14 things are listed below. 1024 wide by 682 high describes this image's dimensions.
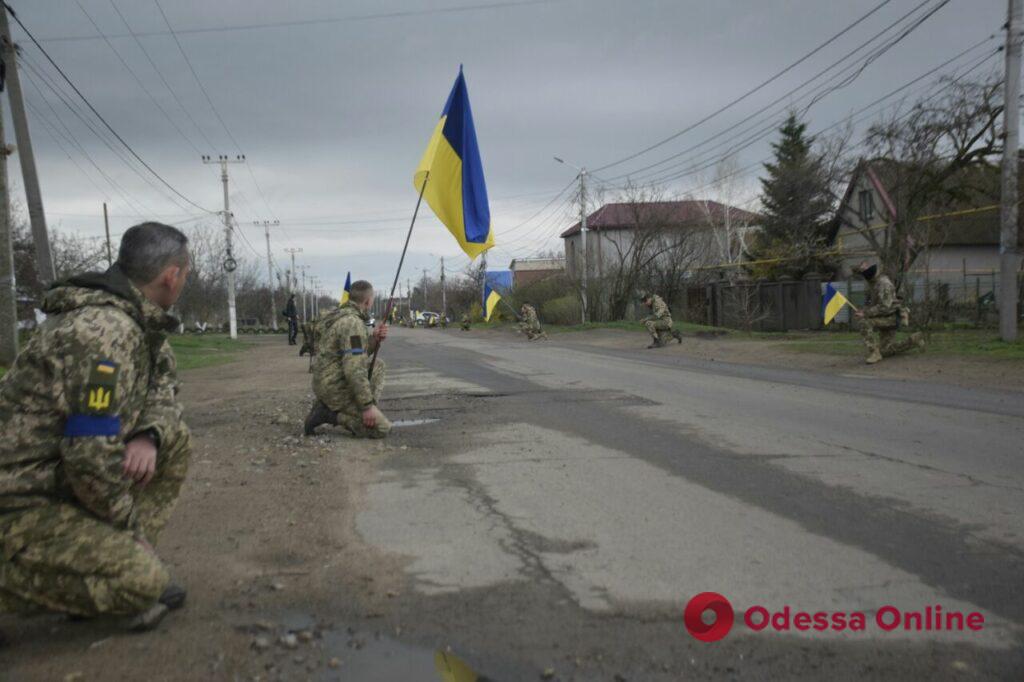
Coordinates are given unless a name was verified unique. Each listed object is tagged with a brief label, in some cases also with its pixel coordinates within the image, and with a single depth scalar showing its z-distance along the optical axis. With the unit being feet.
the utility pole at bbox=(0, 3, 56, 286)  54.16
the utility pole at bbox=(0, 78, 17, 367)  56.44
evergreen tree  107.14
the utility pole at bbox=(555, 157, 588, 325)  137.69
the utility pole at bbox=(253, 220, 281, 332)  264.72
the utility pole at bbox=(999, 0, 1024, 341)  55.11
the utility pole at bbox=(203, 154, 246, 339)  151.94
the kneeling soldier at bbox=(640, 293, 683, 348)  84.02
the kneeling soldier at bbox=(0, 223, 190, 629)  10.85
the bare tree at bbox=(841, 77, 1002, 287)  74.64
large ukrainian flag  27.61
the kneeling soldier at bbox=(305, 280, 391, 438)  26.86
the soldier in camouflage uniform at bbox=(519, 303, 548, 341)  119.55
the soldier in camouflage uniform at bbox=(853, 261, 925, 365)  53.88
